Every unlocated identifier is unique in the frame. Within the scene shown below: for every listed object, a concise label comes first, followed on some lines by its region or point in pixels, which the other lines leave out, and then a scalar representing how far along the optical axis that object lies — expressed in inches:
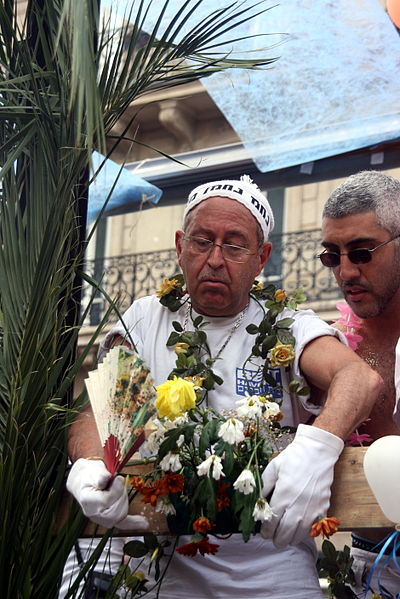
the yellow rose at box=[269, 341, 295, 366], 113.3
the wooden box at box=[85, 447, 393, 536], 91.7
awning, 253.9
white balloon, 86.9
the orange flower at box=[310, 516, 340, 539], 87.3
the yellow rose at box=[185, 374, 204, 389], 112.0
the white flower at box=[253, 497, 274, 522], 89.7
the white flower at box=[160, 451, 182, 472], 95.2
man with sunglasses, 137.3
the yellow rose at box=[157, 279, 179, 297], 128.5
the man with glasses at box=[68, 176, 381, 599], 92.4
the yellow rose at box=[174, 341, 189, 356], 117.7
